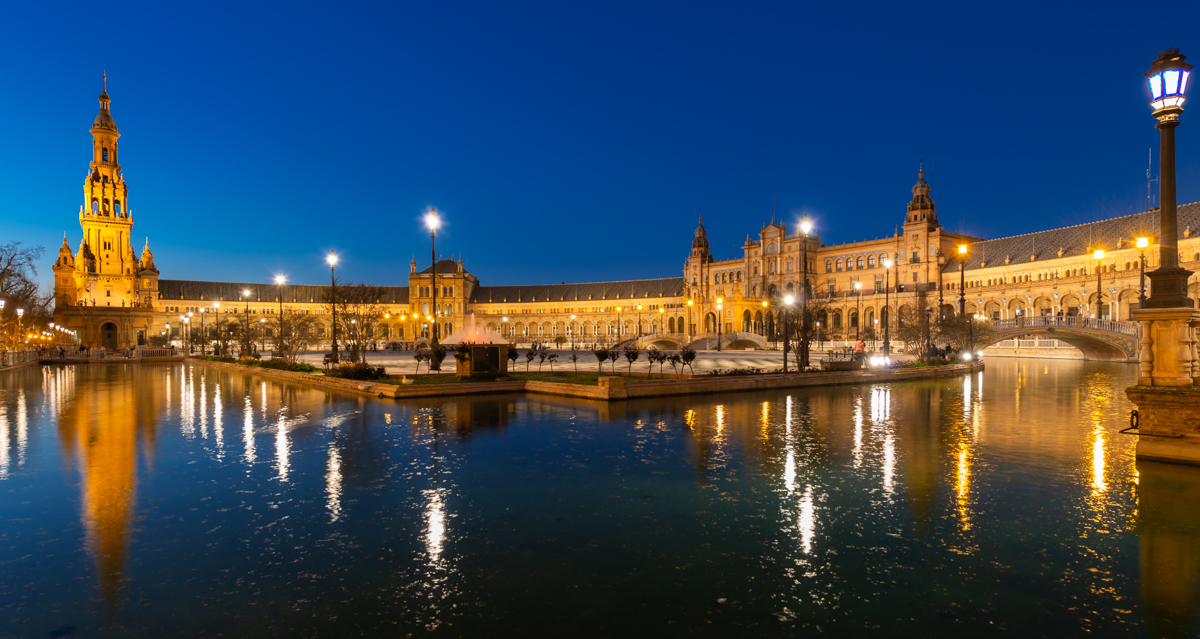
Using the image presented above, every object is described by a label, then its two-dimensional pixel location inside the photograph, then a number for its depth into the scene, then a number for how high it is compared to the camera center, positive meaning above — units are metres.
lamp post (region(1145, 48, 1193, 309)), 9.95 +2.42
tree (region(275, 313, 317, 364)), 42.78 -0.91
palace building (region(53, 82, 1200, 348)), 76.81 +6.18
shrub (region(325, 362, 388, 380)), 26.59 -1.99
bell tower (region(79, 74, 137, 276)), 105.25 +20.56
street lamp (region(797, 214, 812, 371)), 29.91 -1.39
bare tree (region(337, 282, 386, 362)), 35.03 +2.02
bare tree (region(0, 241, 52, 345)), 49.89 +2.75
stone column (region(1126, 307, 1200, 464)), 10.33 -1.20
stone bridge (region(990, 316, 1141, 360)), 45.81 -1.18
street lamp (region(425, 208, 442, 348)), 28.19 +4.69
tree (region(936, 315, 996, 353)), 47.53 -1.12
